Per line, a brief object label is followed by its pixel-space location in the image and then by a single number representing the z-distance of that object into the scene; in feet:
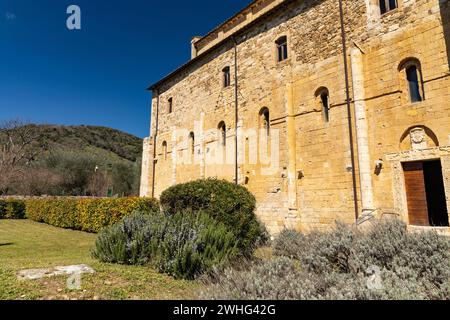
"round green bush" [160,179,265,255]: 29.01
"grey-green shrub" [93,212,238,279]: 19.44
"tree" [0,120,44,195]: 105.60
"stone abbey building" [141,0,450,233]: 29.58
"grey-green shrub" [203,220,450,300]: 12.62
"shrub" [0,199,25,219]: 76.33
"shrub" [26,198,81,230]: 54.29
